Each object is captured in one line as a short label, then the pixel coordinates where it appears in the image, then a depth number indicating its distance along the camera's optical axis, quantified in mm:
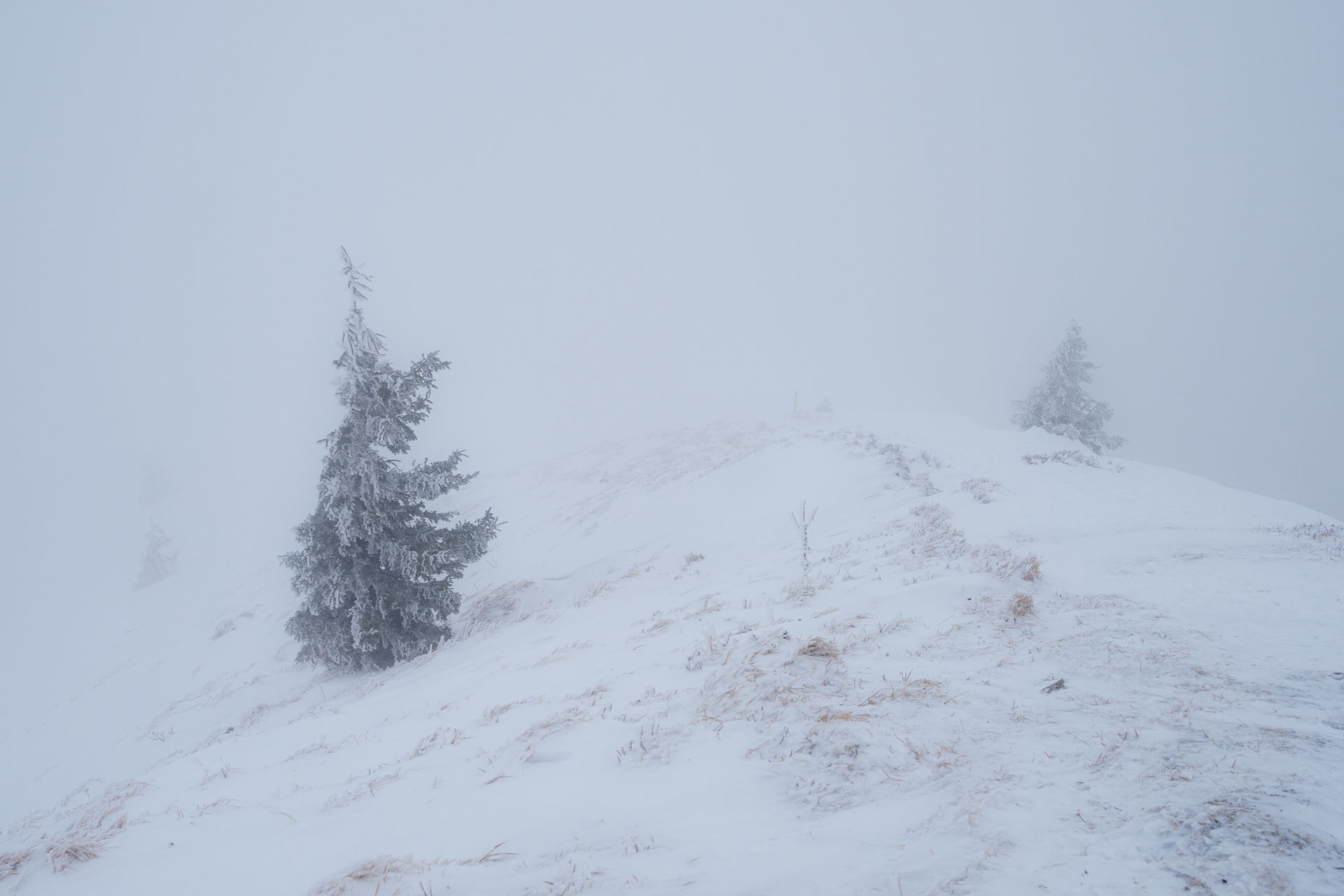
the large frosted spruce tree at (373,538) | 11094
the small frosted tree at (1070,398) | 32594
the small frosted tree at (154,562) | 39844
